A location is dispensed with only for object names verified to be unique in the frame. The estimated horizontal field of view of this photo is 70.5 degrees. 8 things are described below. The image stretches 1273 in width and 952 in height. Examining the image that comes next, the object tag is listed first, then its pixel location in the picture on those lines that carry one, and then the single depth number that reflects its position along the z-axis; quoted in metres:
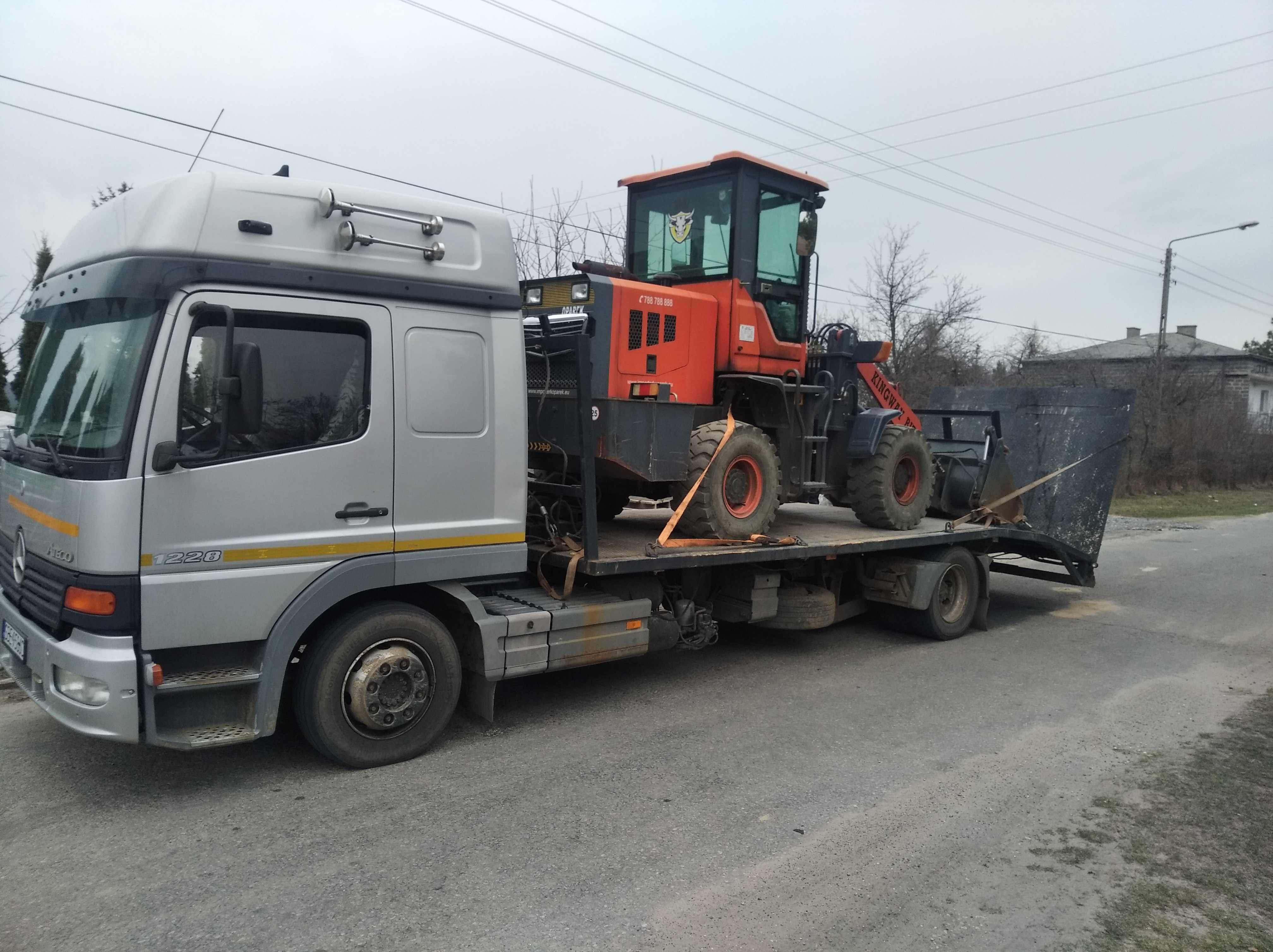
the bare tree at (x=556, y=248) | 16.67
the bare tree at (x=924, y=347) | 26.48
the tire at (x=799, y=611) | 7.66
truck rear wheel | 8.73
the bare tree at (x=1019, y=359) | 33.44
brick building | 32.28
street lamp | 25.91
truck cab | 4.15
